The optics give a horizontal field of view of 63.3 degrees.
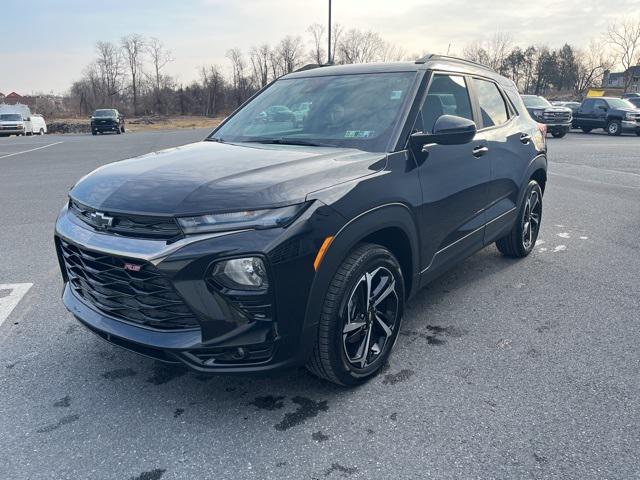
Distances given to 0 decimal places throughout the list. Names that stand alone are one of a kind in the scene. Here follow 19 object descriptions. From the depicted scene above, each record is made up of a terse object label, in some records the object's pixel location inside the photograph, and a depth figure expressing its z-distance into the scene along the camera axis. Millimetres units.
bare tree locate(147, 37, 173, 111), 77825
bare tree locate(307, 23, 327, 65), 62000
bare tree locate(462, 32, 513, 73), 74938
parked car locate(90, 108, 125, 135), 37062
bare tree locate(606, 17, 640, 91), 68988
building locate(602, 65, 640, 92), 74931
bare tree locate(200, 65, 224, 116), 78562
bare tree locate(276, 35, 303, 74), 78062
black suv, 2357
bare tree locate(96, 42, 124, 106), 85938
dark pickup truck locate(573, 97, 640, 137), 24047
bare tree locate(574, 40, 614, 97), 80438
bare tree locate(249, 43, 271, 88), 85625
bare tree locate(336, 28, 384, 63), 61969
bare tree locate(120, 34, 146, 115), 84000
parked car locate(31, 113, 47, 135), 40831
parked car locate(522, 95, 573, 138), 22016
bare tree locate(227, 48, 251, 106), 81838
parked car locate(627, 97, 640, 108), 34772
